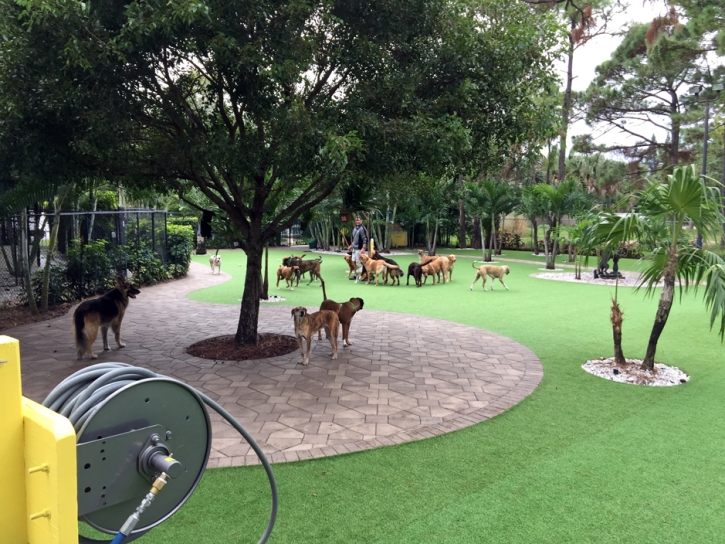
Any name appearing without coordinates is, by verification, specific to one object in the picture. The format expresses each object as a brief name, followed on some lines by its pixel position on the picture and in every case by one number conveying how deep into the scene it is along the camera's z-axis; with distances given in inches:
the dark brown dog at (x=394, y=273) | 597.3
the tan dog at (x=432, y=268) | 604.4
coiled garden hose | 64.4
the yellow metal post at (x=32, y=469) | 51.3
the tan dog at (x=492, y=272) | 553.6
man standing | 636.7
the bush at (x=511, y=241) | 1221.7
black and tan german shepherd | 256.8
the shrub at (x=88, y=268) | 454.0
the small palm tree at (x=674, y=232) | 222.1
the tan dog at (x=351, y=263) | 645.3
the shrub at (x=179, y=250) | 669.0
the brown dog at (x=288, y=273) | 551.5
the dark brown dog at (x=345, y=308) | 283.3
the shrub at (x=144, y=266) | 569.6
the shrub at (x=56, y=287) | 419.8
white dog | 707.4
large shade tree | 189.3
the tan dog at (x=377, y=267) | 600.4
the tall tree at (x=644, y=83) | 755.4
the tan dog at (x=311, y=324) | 251.4
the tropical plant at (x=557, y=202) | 722.2
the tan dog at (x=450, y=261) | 624.4
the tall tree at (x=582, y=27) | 828.6
